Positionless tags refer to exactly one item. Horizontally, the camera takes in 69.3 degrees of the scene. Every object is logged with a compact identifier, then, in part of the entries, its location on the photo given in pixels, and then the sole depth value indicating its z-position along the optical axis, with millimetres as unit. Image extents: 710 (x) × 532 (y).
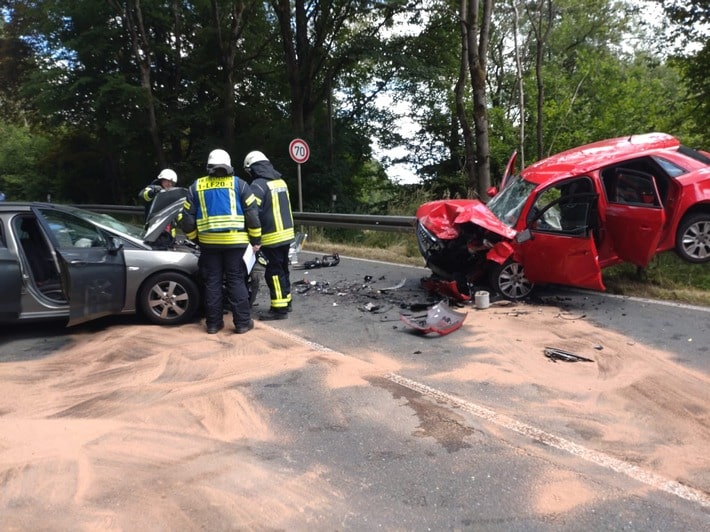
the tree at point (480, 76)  10469
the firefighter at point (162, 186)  7908
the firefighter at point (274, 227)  5848
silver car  4980
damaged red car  6160
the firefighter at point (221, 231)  5266
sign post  13109
